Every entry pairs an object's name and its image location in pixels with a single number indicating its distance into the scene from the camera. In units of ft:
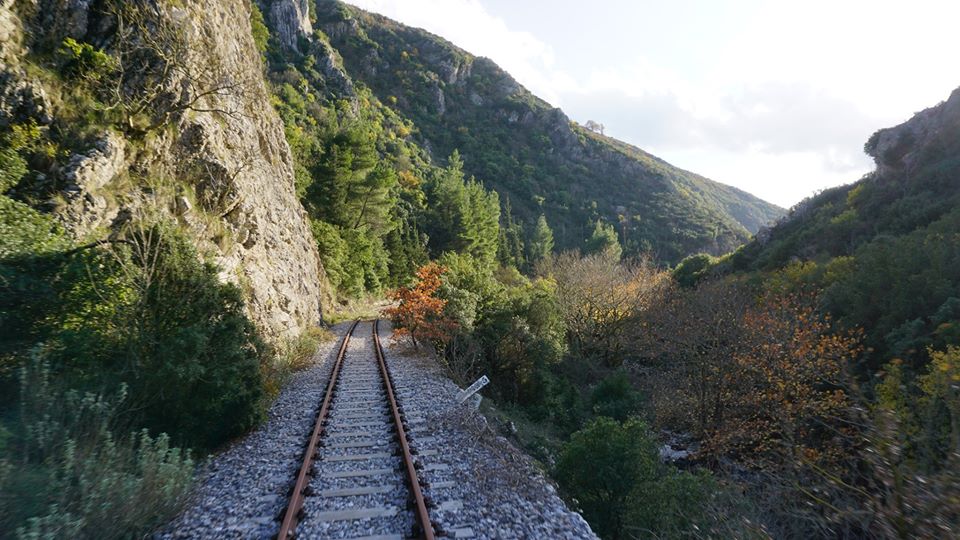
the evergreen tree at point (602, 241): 210.55
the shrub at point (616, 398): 46.75
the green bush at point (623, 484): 19.48
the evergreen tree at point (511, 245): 201.36
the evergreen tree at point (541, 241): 216.13
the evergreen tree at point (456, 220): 163.22
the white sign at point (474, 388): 27.63
